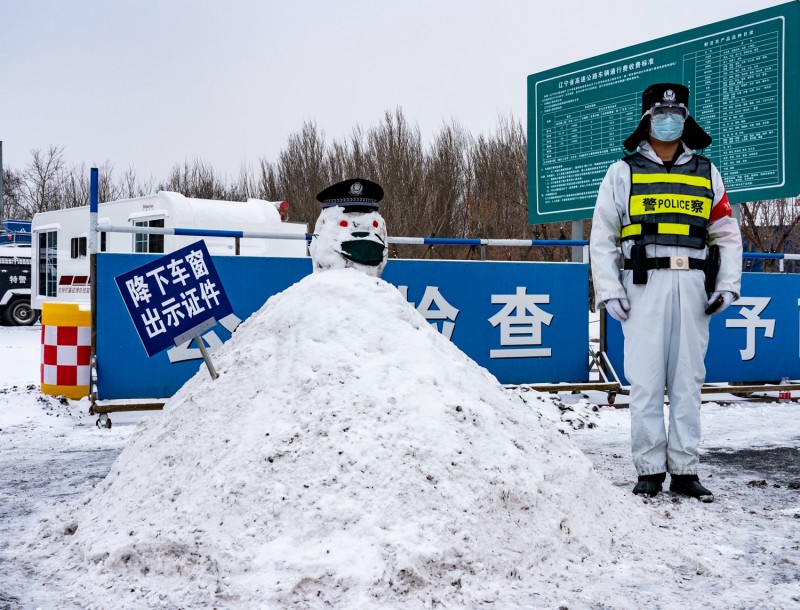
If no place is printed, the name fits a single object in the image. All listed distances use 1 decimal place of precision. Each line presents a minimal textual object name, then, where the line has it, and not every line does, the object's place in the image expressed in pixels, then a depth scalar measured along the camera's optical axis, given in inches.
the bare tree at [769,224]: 922.7
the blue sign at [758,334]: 343.0
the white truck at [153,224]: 529.0
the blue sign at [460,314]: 258.4
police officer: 171.3
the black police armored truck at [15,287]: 818.8
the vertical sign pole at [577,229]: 401.7
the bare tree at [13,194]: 1752.7
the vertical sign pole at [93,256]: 252.8
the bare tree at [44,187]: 1641.2
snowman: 187.9
